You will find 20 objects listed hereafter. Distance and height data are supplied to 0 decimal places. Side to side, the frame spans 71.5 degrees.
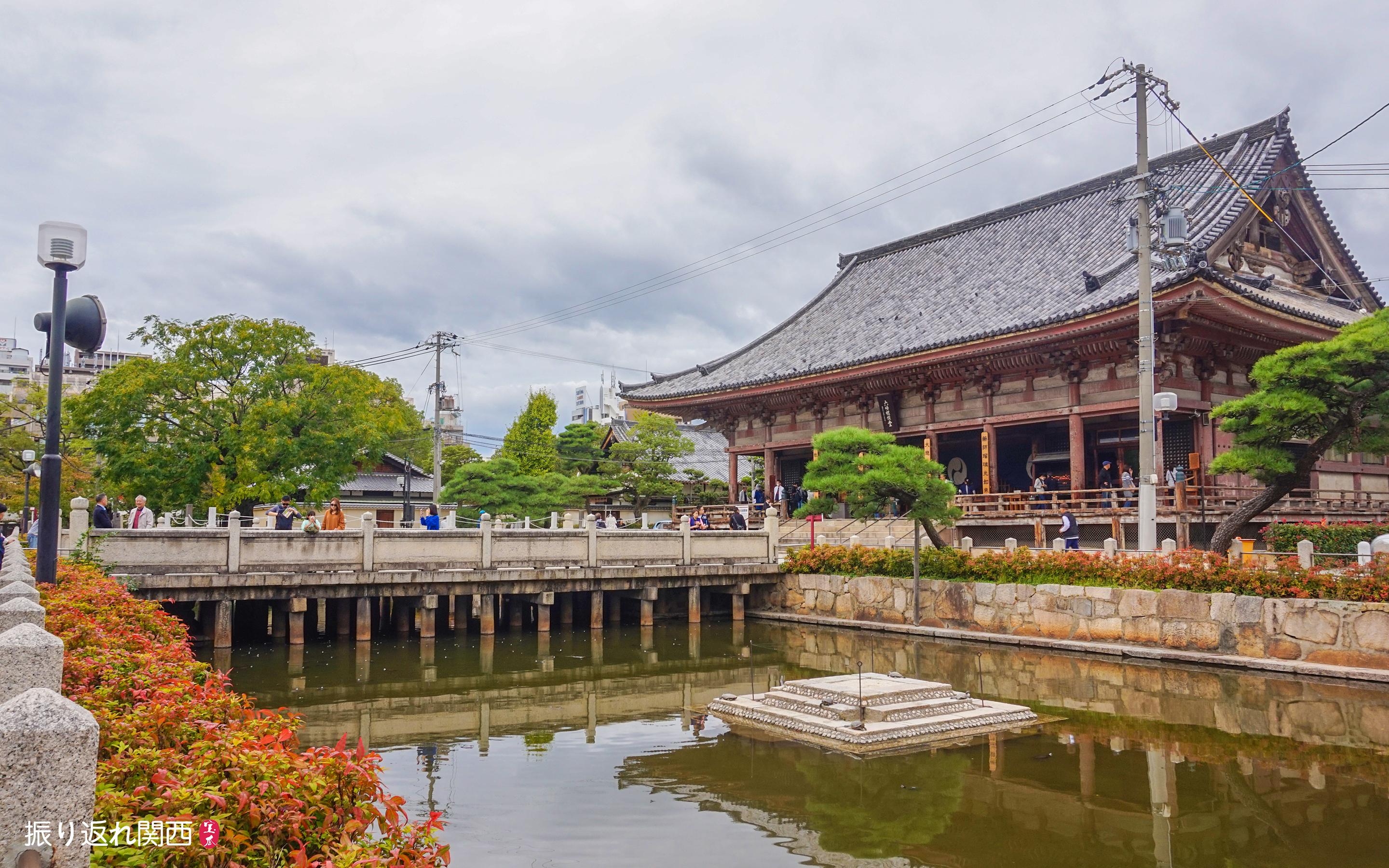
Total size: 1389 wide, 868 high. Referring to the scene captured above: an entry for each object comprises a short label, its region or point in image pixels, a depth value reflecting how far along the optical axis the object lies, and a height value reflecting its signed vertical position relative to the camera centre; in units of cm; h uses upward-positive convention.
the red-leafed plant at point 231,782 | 406 -128
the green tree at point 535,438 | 5100 +402
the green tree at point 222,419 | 3025 +284
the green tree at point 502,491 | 3531 +61
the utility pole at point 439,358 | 4284 +676
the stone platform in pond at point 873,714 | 1145 -259
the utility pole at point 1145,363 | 1819 +282
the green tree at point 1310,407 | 1695 +188
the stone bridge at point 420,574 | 1973 -151
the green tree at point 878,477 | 2072 +69
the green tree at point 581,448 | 5634 +359
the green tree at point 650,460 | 4247 +222
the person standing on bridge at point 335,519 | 2433 -29
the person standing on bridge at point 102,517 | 2169 -23
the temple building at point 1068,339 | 2348 +449
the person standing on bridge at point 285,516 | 2645 -25
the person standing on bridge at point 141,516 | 2294 -24
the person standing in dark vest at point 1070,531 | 2278 -51
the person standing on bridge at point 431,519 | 2619 -32
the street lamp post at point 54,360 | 955 +150
